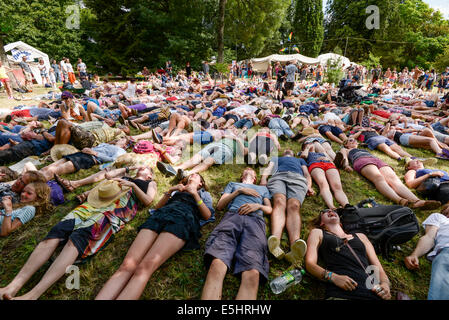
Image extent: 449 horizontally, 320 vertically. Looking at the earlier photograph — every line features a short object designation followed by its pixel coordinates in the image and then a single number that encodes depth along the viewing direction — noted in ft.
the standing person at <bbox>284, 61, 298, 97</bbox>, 41.73
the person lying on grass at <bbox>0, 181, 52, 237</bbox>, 8.46
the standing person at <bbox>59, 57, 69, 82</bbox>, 54.11
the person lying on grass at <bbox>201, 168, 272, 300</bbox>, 6.59
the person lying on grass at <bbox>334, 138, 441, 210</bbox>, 10.60
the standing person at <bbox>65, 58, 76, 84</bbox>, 55.31
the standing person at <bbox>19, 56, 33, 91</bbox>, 41.29
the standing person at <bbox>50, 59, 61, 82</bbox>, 54.79
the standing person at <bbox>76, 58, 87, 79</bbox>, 51.07
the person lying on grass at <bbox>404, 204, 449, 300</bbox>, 6.34
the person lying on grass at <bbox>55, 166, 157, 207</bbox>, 10.51
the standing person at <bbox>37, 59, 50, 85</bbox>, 50.13
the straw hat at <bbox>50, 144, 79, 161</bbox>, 13.44
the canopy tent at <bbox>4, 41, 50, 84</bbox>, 53.78
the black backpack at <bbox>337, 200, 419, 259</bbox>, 8.20
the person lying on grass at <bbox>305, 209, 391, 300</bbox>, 6.26
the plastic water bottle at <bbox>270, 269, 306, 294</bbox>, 7.06
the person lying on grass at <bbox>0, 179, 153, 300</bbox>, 6.58
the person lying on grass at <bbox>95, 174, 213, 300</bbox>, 6.44
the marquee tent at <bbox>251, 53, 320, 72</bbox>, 80.26
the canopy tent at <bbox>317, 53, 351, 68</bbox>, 74.87
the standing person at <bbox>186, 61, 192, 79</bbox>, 66.72
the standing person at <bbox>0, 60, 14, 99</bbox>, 32.53
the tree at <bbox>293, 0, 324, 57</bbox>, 107.45
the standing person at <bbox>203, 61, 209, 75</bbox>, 67.90
